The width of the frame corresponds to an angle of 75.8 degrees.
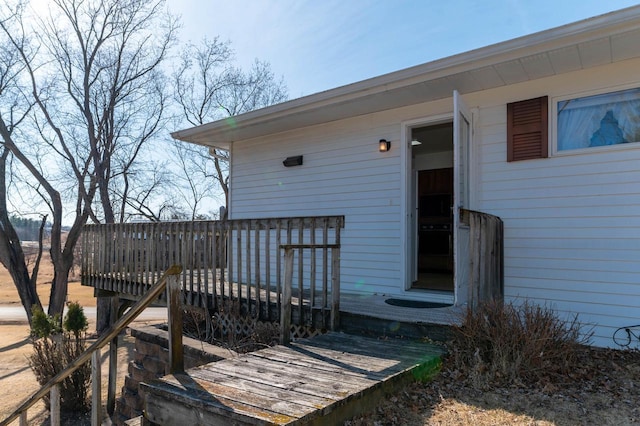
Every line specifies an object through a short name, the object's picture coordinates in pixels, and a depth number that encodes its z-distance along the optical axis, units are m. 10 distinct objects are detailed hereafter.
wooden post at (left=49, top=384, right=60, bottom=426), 3.29
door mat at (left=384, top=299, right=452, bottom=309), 4.66
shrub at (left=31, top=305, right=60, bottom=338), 8.72
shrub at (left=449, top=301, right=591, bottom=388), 3.14
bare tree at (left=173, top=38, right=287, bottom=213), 17.86
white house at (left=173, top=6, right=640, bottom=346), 4.02
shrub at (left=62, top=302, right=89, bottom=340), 8.73
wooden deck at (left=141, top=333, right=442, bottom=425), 2.24
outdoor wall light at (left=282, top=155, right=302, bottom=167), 6.60
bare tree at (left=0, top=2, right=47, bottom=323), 14.20
